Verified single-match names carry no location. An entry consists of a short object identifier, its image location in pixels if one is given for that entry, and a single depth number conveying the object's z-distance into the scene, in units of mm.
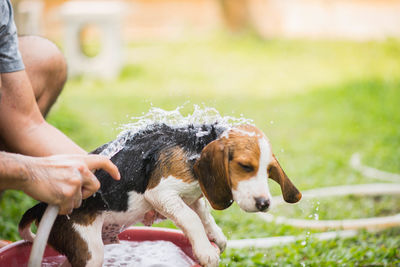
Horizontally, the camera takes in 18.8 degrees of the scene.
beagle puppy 2036
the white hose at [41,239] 1957
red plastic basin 2202
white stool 8117
